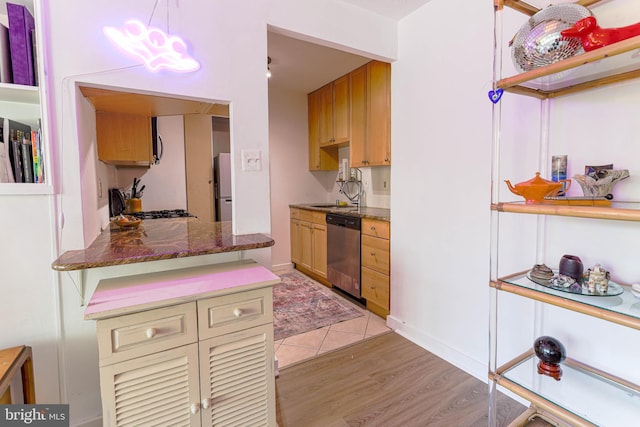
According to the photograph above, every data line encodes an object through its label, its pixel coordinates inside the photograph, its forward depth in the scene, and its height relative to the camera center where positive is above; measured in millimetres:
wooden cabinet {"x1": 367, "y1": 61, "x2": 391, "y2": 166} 2770 +766
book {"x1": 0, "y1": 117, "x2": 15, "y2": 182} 1214 +153
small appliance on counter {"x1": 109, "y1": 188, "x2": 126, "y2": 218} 2195 -53
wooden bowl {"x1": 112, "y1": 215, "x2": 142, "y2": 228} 1858 -170
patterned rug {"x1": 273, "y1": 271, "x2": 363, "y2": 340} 2627 -1175
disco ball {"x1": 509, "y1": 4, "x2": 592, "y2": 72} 1118 +606
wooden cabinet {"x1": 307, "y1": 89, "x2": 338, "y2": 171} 4141 +653
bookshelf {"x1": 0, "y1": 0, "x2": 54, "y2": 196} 1232 +422
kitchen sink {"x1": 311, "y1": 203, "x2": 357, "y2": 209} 3893 -187
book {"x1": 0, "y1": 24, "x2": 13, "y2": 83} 1213 +578
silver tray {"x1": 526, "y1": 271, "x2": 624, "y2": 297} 1167 -412
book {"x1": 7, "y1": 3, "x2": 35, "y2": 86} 1238 +649
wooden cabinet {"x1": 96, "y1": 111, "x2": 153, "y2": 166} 1961 +402
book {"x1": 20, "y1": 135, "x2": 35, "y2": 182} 1279 +162
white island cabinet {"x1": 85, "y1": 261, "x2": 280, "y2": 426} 1083 -621
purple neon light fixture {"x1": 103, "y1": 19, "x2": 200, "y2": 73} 1410 +735
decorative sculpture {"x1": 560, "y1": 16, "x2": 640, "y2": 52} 1007 +544
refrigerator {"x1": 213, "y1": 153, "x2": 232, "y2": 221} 2717 +81
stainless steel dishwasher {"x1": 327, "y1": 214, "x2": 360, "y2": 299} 3039 -658
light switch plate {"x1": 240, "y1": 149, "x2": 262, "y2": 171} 1731 +199
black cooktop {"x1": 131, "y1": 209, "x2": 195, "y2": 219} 2418 -165
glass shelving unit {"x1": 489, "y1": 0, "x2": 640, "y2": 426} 1037 -425
